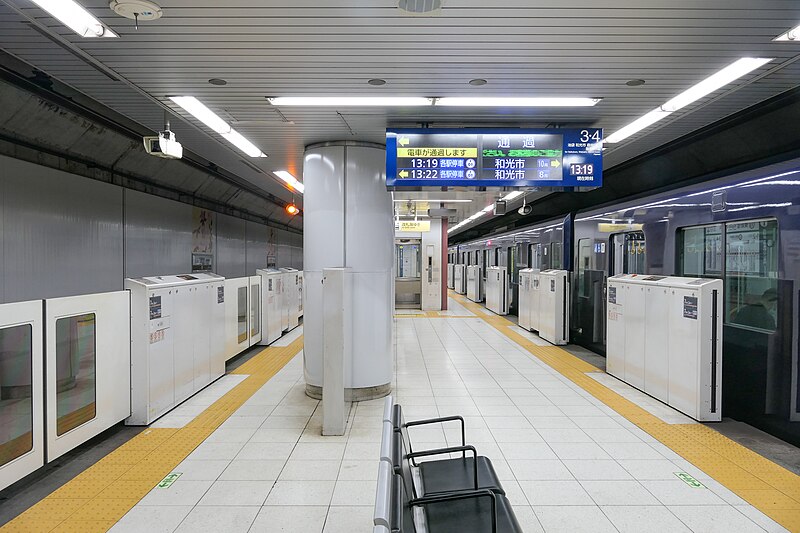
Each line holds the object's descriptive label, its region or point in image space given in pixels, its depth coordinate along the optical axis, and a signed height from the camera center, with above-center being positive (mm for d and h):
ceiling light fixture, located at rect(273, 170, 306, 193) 8359 +1538
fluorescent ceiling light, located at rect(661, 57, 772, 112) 3695 +1554
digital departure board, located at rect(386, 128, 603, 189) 4965 +1067
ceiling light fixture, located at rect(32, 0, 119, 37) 2793 +1482
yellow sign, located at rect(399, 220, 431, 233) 13828 +1046
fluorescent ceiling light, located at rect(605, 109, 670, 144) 4969 +1540
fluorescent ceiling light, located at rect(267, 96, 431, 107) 4426 +1503
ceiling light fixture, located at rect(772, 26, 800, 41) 3130 +1528
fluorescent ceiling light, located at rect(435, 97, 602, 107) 4461 +1516
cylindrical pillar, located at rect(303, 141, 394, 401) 5770 +156
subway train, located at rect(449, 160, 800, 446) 4312 +35
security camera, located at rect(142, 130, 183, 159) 4430 +1077
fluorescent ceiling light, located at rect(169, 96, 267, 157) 4539 +1484
